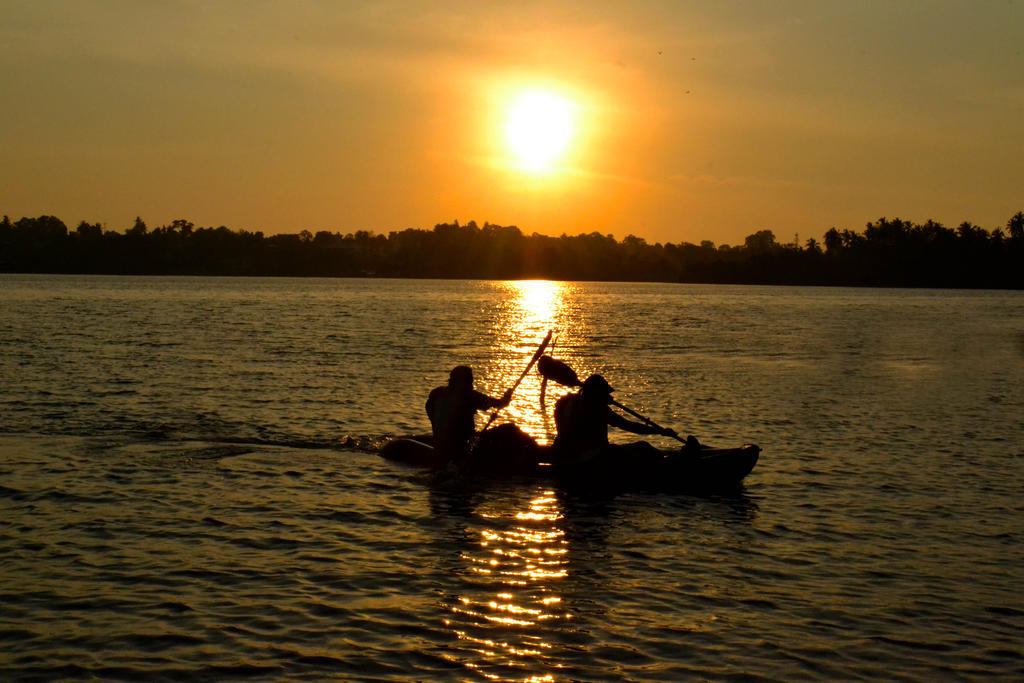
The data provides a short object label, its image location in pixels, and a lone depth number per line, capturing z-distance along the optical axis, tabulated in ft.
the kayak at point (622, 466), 58.90
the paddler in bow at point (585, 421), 60.23
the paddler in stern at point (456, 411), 61.21
